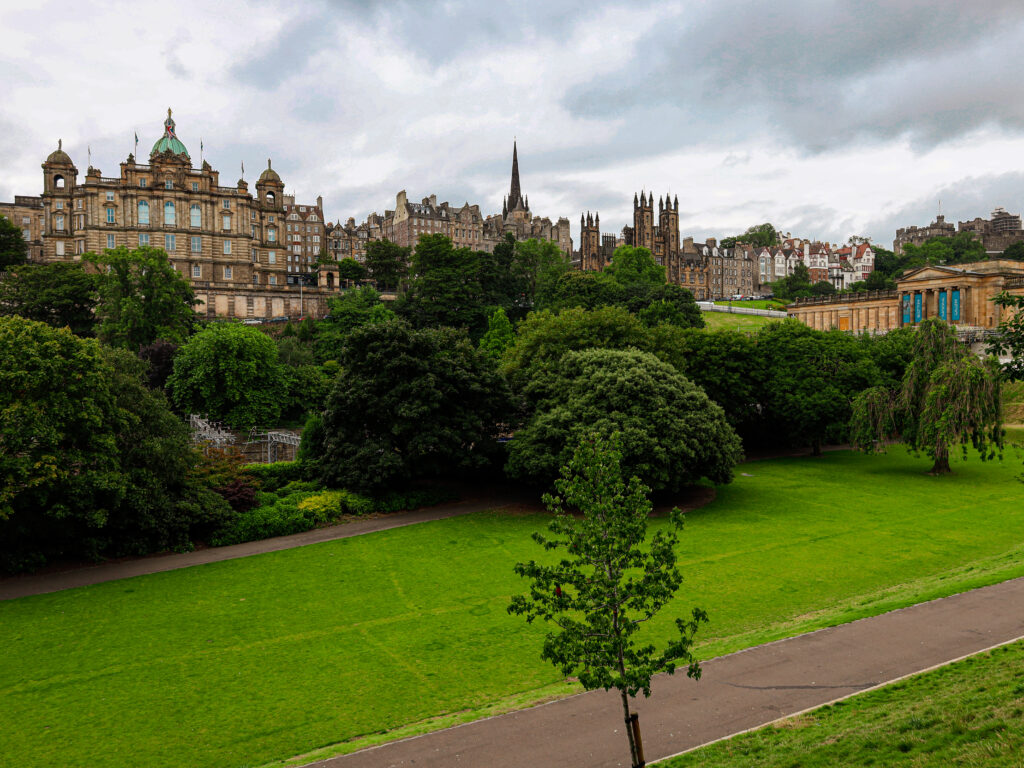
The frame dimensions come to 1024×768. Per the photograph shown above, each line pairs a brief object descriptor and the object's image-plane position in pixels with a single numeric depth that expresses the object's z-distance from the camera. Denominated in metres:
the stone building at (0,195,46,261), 104.88
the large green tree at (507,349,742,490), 30.50
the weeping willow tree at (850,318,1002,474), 35.72
